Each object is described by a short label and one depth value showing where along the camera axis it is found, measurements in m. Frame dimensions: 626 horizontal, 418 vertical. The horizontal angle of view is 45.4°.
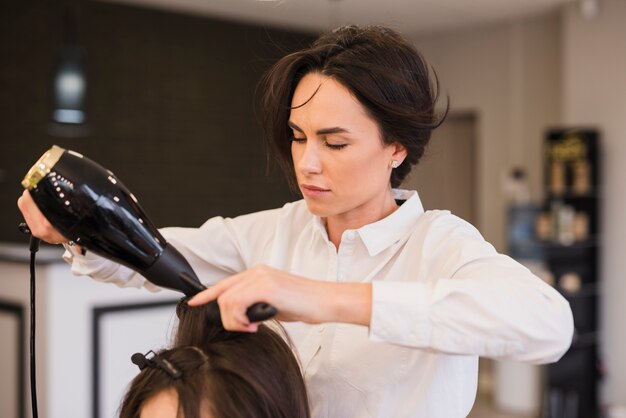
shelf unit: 5.03
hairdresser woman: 0.92
